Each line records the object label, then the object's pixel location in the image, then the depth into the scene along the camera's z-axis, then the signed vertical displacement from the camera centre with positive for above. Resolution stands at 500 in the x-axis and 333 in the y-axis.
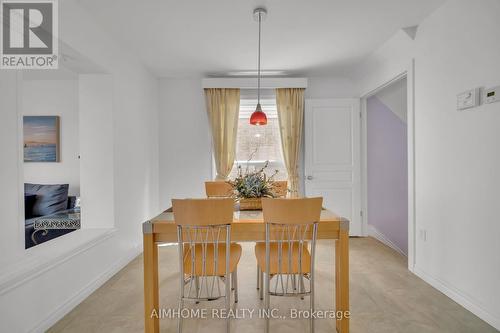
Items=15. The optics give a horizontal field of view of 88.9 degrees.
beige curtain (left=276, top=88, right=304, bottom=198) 4.12 +0.75
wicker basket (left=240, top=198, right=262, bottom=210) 2.24 -0.33
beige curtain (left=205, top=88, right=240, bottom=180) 4.12 +0.74
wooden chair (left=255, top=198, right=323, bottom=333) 1.68 -0.48
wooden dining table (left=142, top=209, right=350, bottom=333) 1.77 -0.55
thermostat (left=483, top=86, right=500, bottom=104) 1.84 +0.51
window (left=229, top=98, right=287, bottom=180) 4.28 +0.39
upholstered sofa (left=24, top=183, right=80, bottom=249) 3.62 -0.47
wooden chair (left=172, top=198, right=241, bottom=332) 1.65 -0.46
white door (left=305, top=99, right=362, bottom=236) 4.10 +0.18
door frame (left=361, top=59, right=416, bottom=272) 2.79 +0.08
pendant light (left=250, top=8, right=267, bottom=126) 2.73 +0.51
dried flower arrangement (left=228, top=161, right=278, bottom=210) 2.24 -0.21
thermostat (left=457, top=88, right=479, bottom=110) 2.00 +0.53
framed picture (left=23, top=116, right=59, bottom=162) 4.07 +0.48
